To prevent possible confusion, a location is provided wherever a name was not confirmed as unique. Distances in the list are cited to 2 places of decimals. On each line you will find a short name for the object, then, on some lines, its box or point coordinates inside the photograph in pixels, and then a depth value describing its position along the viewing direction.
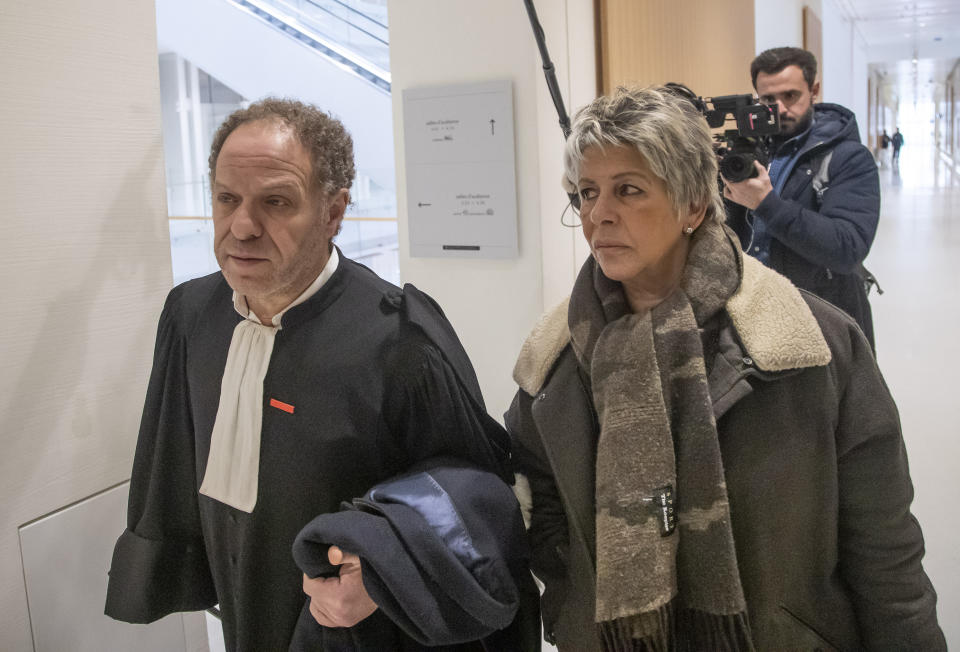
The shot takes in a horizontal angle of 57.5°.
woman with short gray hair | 1.30
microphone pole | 2.60
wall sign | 3.23
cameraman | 2.42
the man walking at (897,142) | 28.59
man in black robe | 1.46
